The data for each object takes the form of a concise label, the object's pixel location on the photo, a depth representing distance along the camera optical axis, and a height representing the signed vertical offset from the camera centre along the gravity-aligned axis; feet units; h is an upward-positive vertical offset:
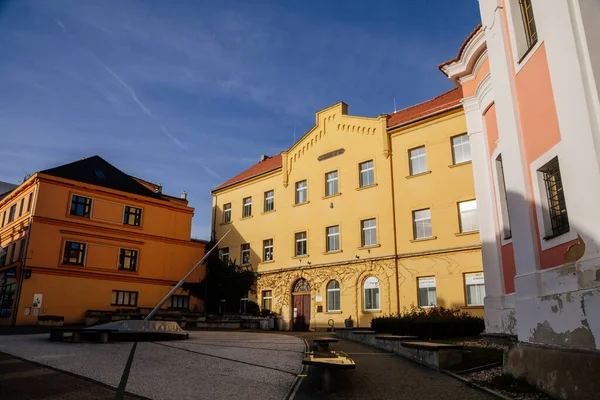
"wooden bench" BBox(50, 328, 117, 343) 45.83 -1.27
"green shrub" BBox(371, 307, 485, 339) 49.78 -0.48
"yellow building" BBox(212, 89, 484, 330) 75.51 +19.26
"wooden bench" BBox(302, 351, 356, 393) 21.06 -1.98
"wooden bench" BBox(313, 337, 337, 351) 36.46 -1.78
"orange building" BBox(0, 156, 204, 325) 95.50 +17.30
